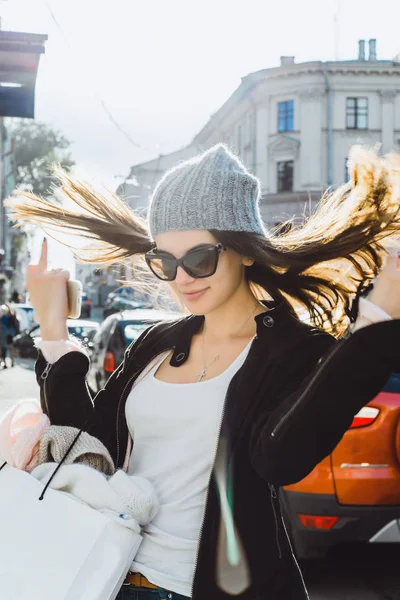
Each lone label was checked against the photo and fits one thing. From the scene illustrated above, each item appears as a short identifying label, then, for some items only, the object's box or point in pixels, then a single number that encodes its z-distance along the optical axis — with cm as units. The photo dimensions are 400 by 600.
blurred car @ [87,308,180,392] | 1040
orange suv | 443
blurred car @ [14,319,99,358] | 2488
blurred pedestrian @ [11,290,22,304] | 4467
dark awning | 680
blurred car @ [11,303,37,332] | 2978
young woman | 179
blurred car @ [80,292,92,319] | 5515
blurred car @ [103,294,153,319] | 3553
